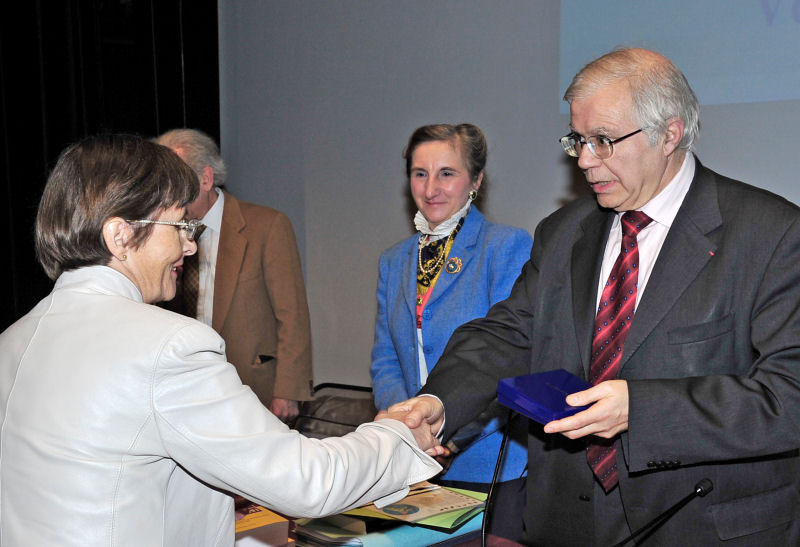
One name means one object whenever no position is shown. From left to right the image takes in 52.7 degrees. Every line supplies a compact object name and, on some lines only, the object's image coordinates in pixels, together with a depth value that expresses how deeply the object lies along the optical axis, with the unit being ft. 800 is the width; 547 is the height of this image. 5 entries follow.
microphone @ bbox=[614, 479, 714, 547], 5.13
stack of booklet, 5.22
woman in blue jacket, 9.10
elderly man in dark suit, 5.47
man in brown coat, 11.71
